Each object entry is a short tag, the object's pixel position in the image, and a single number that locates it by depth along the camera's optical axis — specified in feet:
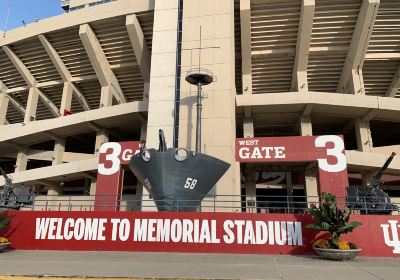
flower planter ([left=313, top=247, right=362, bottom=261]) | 35.12
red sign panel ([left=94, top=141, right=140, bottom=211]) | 76.18
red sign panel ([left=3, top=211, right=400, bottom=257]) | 41.14
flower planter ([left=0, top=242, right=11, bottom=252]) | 41.29
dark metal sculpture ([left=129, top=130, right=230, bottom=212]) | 48.88
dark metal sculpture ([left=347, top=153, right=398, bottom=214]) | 50.05
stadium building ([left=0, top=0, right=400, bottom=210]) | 76.54
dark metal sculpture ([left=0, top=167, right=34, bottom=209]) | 65.70
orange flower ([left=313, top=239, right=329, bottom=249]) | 37.49
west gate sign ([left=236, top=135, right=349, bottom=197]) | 69.62
